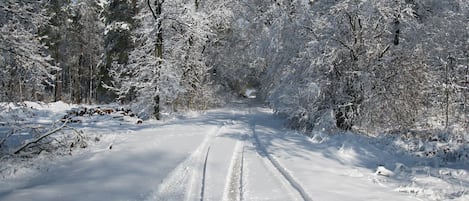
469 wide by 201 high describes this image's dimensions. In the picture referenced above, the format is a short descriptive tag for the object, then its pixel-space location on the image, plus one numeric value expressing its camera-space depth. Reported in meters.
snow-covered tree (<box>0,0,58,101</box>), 9.67
